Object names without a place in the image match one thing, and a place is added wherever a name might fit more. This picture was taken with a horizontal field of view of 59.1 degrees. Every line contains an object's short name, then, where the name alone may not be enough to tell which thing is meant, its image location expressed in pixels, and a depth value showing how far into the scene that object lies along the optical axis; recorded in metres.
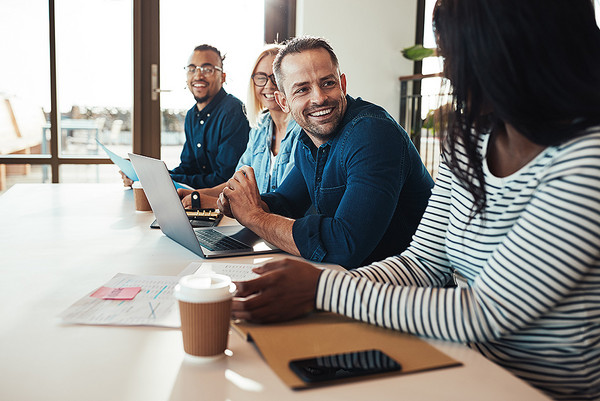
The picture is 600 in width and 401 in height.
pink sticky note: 0.95
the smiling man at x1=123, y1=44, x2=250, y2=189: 3.05
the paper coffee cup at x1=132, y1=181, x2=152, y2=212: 1.90
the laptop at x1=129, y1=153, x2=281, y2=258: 1.29
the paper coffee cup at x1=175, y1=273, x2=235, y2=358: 0.69
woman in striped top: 0.73
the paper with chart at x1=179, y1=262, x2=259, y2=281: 1.09
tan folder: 0.70
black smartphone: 0.67
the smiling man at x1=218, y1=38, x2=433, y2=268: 1.32
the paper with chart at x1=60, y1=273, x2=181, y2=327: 0.84
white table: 0.64
